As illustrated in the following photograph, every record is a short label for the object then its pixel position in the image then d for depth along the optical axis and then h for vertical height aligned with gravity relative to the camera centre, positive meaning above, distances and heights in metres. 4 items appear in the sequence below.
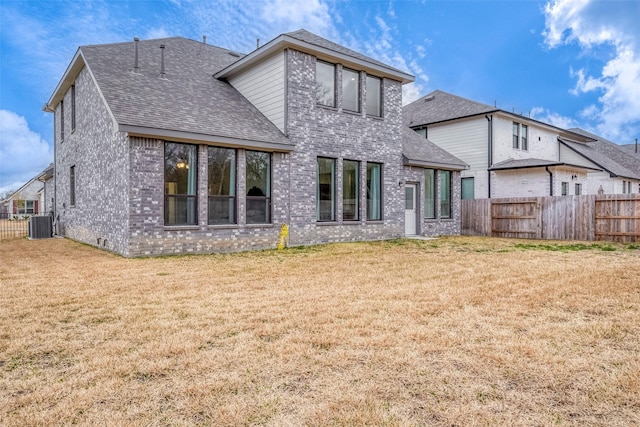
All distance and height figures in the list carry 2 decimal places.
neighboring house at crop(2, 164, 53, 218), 39.41 +1.26
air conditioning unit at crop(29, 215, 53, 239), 15.12 -0.55
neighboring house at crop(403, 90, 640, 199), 19.42 +3.35
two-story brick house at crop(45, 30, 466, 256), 9.85 +1.83
